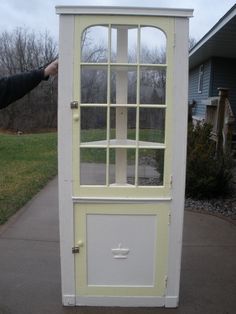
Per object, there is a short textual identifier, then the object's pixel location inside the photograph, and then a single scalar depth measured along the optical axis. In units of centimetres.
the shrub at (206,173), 485
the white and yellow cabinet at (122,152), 207
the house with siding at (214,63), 740
